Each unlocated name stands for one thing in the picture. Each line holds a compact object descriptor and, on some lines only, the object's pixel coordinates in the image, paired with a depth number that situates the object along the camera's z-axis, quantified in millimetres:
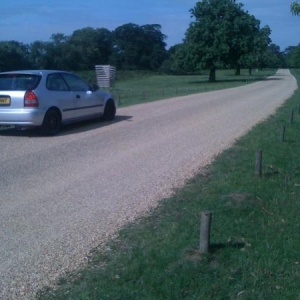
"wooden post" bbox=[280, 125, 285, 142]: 12805
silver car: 13289
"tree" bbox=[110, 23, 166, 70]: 91625
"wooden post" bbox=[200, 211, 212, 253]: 5574
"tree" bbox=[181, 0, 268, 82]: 64375
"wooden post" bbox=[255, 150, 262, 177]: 8922
